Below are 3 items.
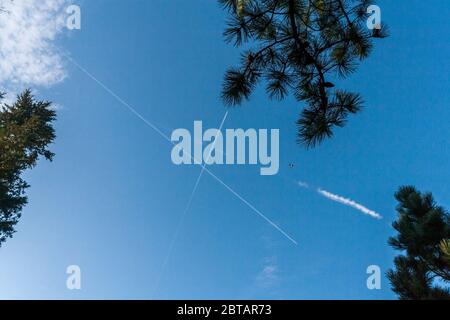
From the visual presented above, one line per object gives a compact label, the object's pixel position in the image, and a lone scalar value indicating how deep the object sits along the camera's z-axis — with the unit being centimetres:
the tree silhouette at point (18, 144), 1962
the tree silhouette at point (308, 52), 459
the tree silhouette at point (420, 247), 1050
